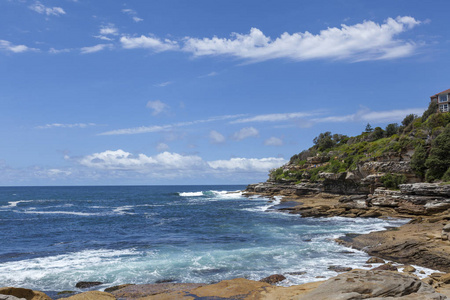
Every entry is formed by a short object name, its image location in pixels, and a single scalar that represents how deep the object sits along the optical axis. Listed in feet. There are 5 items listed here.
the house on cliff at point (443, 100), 248.52
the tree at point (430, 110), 252.62
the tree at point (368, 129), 408.12
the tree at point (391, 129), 325.66
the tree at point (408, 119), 336.39
